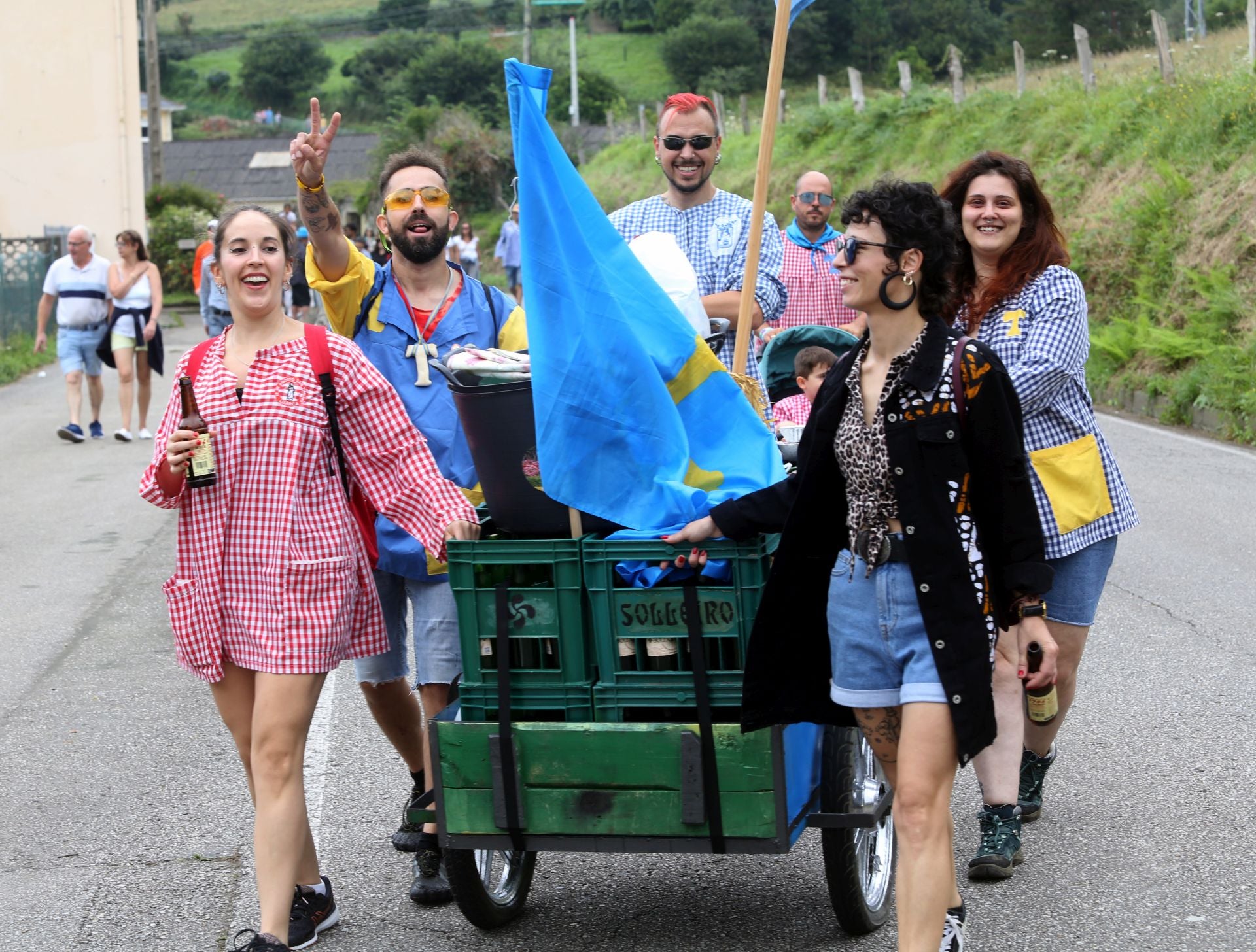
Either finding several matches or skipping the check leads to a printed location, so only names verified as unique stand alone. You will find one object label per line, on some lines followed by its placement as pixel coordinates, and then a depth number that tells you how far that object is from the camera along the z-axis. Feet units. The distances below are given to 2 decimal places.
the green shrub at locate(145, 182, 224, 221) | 159.53
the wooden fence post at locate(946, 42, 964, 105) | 100.32
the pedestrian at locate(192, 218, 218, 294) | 62.64
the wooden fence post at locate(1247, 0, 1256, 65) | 67.62
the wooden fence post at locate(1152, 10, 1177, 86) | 73.92
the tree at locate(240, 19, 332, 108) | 427.74
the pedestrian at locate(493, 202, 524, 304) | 104.83
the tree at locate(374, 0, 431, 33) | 476.13
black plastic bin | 13.47
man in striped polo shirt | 50.57
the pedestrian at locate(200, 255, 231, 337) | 50.90
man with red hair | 18.53
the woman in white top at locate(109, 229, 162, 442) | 50.31
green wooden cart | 12.67
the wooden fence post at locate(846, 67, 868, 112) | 115.75
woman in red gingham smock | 13.65
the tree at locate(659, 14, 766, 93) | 317.42
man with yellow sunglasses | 15.67
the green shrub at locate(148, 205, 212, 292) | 154.51
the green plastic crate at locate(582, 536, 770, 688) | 12.67
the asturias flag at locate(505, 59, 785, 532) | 12.91
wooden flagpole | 13.87
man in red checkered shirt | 30.42
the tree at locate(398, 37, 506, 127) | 336.29
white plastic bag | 14.93
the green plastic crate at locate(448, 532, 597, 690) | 13.02
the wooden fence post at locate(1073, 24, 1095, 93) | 82.53
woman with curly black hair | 11.66
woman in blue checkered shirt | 15.60
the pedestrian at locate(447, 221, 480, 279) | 108.88
